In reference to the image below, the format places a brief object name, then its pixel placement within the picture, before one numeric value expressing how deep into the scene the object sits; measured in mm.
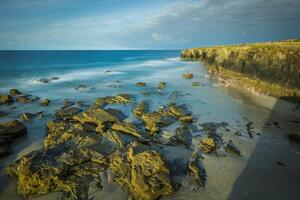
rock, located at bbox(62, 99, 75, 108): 22969
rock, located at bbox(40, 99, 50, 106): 23391
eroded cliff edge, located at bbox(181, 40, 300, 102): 25000
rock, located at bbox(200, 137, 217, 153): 13141
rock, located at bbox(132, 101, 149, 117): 19656
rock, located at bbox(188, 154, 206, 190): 10010
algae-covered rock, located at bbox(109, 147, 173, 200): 8945
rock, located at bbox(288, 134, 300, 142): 14411
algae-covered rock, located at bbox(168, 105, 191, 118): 19172
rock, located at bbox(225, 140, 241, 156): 12812
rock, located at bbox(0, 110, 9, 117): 19639
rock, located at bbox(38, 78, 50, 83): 41406
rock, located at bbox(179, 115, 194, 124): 17792
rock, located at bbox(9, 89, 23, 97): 28734
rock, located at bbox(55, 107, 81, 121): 18488
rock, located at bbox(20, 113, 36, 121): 18419
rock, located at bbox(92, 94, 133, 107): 23547
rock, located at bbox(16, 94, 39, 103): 24969
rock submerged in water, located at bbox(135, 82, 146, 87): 36519
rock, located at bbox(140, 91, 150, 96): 28891
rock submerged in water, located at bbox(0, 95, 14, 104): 23797
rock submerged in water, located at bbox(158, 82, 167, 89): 34181
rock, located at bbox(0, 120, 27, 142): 14095
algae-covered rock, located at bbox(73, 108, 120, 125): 16641
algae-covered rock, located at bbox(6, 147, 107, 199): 9352
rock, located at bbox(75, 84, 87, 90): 34194
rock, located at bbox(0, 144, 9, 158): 12230
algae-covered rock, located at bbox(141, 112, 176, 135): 15977
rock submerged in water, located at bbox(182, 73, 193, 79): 43219
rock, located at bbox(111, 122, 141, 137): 14911
